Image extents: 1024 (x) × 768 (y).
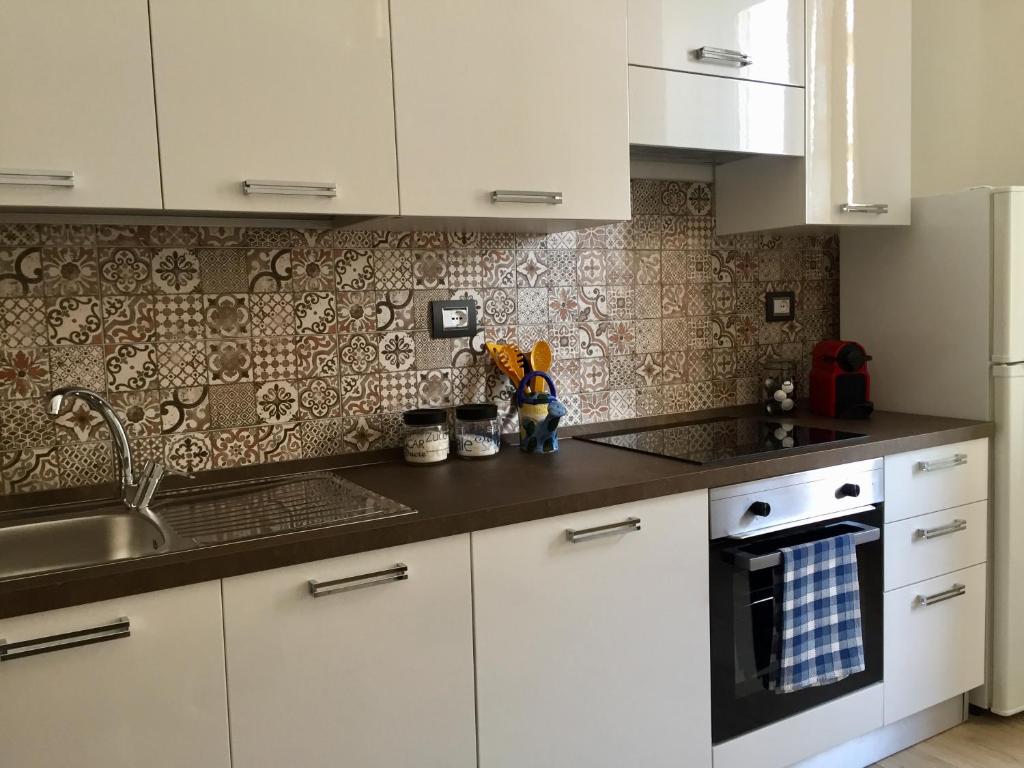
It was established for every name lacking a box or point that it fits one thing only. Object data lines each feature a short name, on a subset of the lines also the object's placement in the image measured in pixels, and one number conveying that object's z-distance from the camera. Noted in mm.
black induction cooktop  2039
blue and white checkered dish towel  1961
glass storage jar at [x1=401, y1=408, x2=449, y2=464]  2004
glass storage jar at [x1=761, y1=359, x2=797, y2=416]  2615
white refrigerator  2340
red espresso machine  2582
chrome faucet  1619
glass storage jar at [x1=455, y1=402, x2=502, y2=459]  2076
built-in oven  1900
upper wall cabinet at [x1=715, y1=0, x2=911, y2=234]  2344
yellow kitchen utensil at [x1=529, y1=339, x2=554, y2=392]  2244
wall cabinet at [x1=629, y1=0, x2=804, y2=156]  2057
